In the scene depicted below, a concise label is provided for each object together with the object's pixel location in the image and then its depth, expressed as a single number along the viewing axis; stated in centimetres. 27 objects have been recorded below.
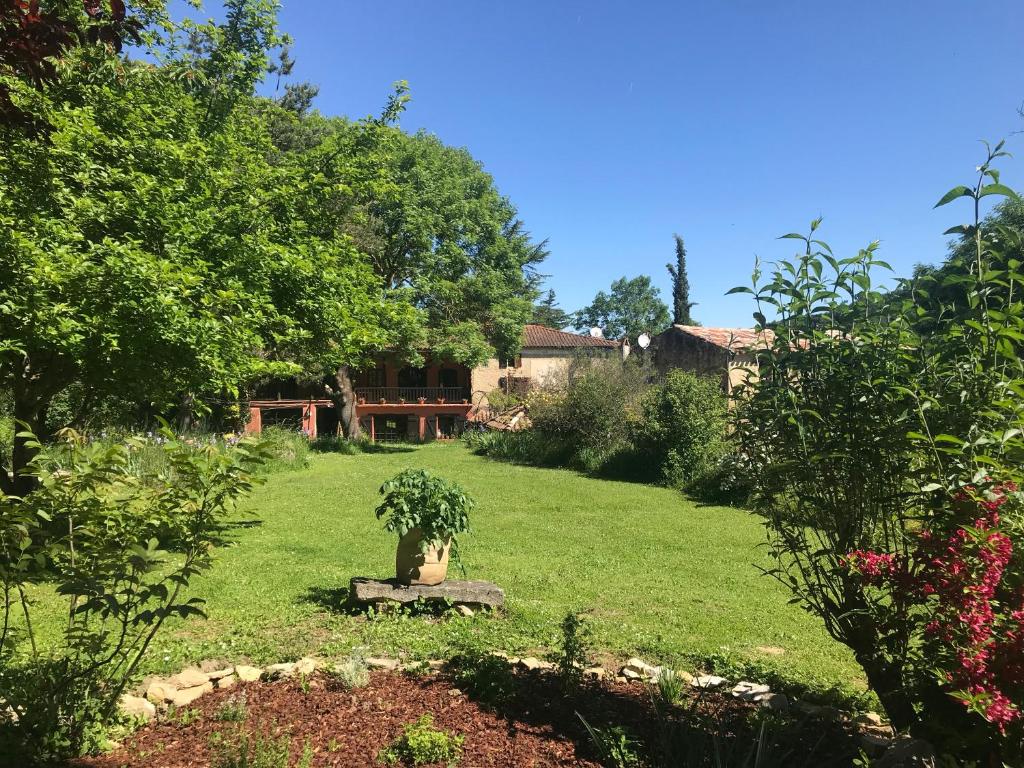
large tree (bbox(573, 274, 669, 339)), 7712
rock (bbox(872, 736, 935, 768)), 241
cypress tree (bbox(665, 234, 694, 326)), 5041
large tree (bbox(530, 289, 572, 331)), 5930
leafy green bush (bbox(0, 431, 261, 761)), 267
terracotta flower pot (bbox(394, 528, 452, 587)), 542
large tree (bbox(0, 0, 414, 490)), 615
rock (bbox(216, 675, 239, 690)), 366
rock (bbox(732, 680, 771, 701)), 362
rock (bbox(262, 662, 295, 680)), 378
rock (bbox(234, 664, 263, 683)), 377
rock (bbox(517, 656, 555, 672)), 390
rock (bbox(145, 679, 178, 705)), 342
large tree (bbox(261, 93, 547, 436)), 2470
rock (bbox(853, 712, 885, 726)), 331
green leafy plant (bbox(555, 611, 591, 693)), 354
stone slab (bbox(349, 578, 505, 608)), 530
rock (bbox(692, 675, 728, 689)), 375
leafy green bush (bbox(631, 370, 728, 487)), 1481
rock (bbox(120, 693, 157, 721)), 321
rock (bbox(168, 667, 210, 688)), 367
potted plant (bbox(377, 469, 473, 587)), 532
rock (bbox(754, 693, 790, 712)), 342
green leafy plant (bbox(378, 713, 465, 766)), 278
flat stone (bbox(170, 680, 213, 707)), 342
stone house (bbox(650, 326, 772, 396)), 2122
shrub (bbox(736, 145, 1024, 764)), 215
